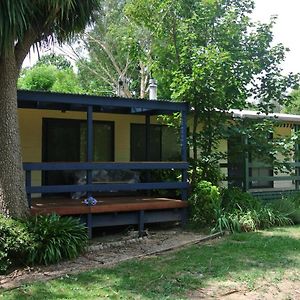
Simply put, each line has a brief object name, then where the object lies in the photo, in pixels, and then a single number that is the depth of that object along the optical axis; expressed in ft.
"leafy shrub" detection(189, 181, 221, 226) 31.50
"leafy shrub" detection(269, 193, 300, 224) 35.22
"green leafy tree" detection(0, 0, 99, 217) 22.00
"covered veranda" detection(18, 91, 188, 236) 27.91
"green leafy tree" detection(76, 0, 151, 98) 90.12
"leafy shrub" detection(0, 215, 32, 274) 20.86
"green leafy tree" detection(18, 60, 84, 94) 63.46
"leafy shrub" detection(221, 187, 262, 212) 33.42
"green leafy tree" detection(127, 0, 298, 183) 33.96
